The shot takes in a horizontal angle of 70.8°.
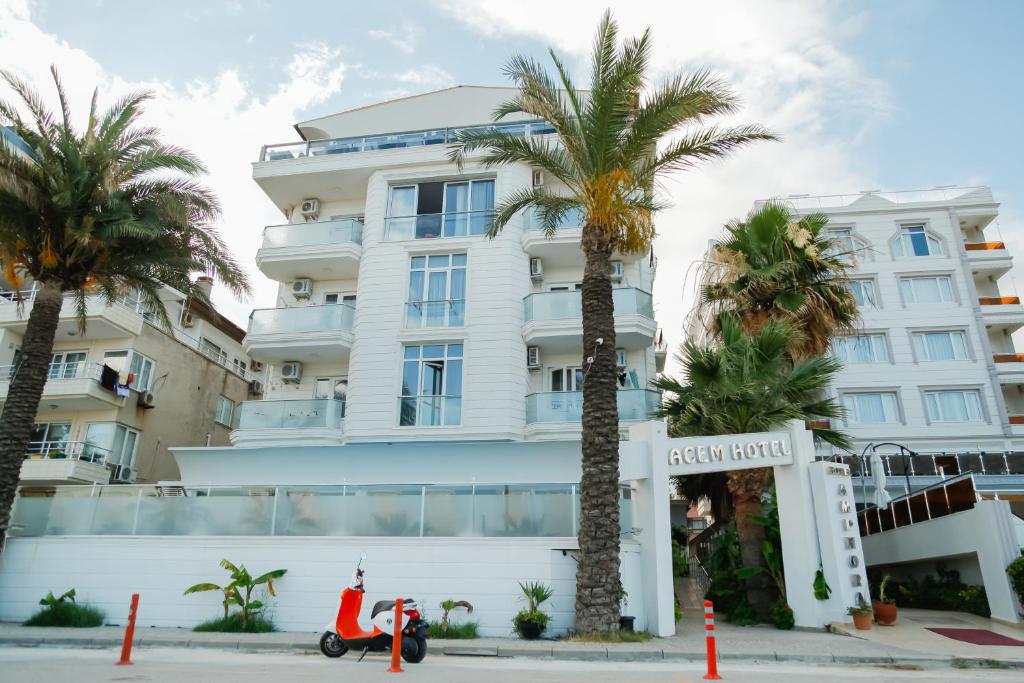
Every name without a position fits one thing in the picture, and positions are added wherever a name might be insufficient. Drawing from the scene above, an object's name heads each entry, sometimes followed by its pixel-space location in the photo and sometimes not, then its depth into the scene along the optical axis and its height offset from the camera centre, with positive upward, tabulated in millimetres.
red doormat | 12609 -513
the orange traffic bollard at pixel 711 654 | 9086 -604
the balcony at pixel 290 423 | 21453 +4944
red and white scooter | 10602 -452
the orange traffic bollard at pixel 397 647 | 9617 -610
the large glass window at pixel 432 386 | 21594 +6152
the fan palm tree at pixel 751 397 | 16234 +4482
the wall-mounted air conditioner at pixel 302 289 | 24797 +10026
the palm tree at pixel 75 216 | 16125 +8276
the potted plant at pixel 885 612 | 14805 -120
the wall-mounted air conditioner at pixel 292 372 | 23734 +7016
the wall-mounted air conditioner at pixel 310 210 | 25797 +13092
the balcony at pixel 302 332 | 22703 +7936
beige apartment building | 25484 +7016
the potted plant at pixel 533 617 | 13164 -275
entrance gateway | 13836 +1921
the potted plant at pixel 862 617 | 14039 -213
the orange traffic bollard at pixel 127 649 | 10020 -708
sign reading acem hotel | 14352 +2890
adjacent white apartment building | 30125 +11646
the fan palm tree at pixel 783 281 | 18828 +8096
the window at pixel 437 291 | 22734 +9360
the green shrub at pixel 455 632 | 13336 -561
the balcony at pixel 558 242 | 23188 +10884
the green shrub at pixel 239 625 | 14062 -512
